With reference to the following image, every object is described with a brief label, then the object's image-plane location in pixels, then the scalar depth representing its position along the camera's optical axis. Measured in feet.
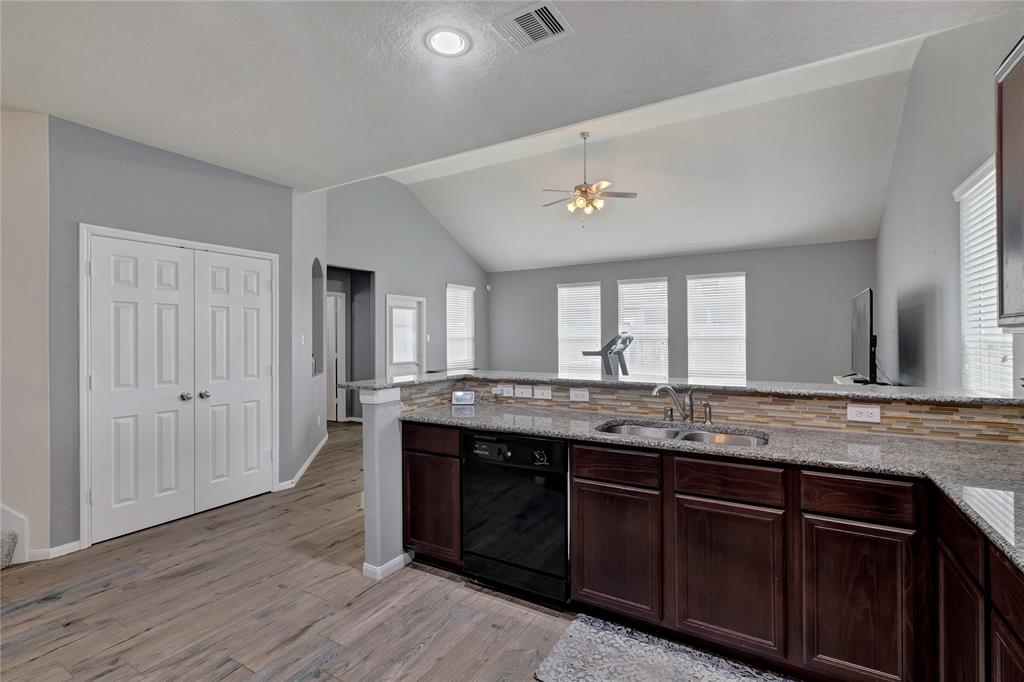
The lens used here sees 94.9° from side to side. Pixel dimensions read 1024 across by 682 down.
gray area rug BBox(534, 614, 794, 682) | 6.17
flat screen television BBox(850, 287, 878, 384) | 11.61
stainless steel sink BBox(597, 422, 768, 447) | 7.56
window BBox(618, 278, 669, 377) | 25.35
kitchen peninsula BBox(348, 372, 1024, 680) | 4.71
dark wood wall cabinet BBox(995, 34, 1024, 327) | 4.69
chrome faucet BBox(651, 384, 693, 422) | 7.85
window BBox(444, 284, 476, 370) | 27.55
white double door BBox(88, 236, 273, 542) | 10.39
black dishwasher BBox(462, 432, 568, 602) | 7.50
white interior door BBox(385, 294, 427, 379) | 23.11
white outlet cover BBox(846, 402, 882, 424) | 6.95
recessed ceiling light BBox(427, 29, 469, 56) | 6.81
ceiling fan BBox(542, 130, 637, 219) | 17.02
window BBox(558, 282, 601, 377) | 27.45
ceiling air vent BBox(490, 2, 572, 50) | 6.35
